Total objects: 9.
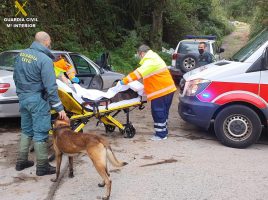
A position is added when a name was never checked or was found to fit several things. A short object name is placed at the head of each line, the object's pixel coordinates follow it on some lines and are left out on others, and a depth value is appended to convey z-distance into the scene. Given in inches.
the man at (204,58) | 414.3
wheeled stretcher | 272.1
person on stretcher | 276.1
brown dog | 193.3
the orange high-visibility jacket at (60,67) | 282.8
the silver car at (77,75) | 303.4
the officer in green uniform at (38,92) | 219.1
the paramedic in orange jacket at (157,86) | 294.0
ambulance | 279.0
